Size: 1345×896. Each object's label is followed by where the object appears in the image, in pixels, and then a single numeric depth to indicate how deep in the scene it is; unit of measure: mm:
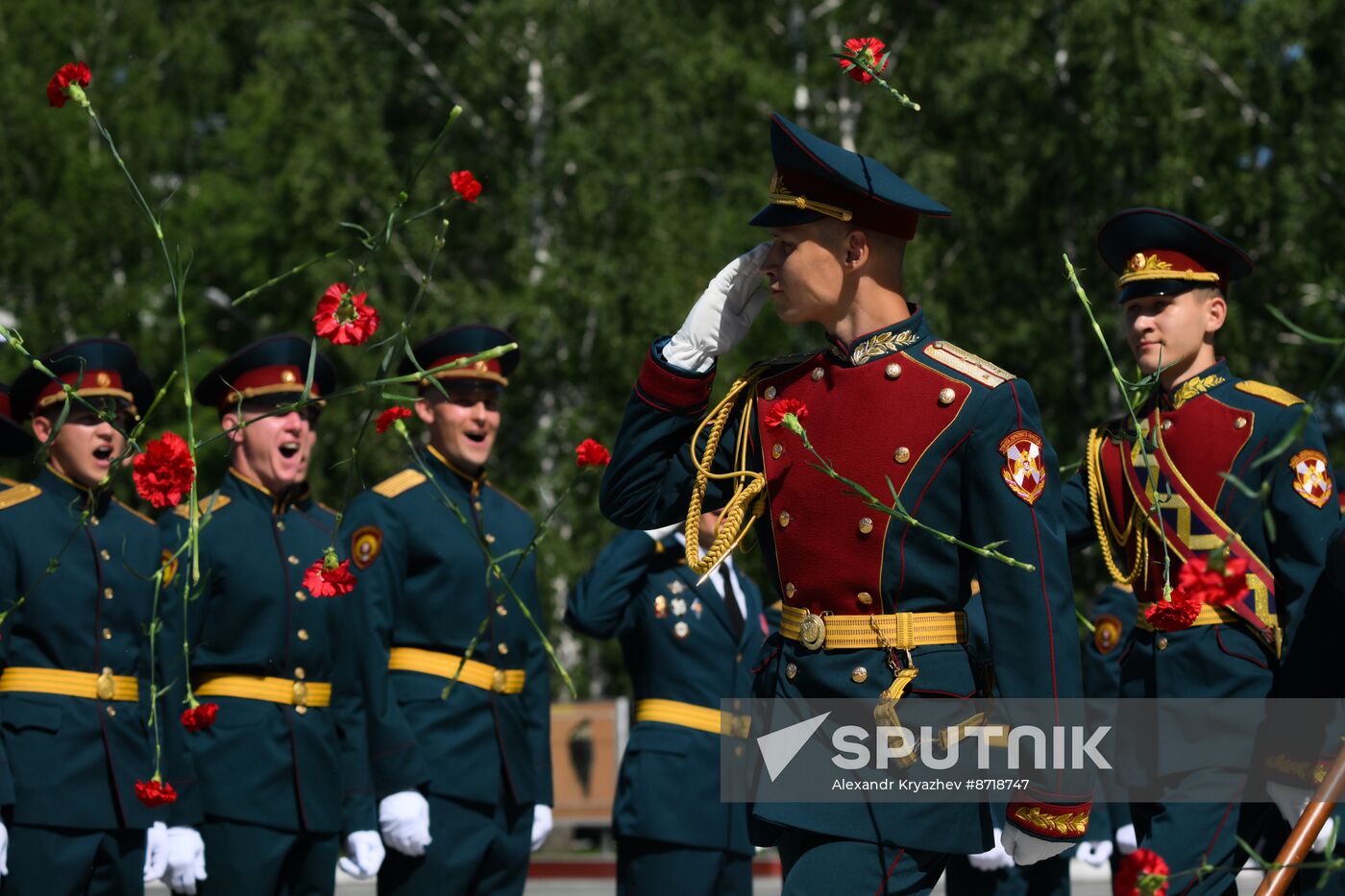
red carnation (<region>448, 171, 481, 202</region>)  11398
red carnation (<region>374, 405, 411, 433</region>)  12812
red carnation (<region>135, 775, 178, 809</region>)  12141
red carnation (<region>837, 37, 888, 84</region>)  10109
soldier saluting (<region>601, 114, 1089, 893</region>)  9609
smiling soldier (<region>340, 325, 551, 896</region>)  15516
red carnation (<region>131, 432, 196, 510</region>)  10422
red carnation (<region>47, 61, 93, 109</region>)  11102
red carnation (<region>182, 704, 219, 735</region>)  12242
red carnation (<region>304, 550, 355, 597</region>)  11383
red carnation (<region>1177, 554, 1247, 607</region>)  8078
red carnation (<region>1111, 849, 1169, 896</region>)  8258
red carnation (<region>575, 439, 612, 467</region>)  13656
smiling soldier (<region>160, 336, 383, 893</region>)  15398
